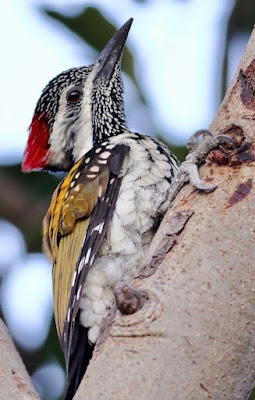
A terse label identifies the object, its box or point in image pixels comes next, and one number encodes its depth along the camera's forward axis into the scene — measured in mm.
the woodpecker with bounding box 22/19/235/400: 5707
